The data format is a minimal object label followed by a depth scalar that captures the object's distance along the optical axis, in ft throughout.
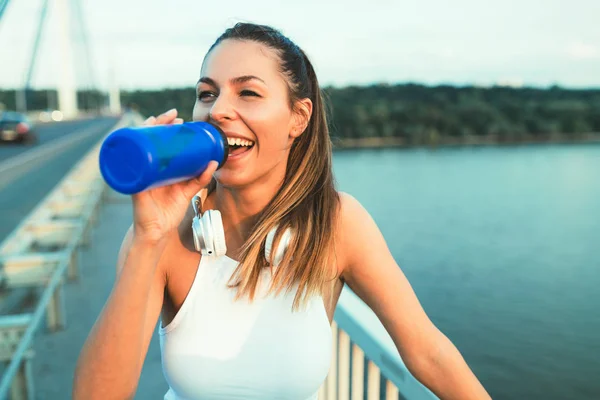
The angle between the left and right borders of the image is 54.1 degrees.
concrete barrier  9.78
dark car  75.15
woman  4.81
